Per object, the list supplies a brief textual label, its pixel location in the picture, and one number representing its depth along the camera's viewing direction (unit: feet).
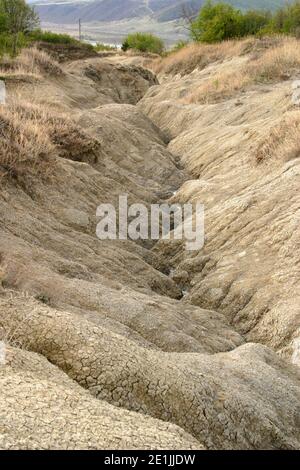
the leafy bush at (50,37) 129.59
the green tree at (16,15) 103.21
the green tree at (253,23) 121.90
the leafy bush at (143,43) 180.86
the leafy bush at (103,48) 174.45
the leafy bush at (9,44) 86.00
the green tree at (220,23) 119.24
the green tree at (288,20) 108.58
